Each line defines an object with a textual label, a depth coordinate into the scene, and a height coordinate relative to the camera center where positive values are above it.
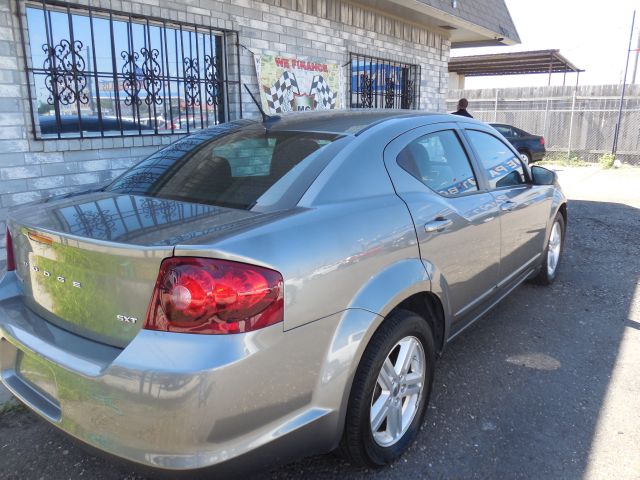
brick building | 4.50 +0.42
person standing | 8.72 +0.03
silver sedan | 1.78 -0.70
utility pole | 15.48 +0.20
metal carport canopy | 18.86 +1.74
